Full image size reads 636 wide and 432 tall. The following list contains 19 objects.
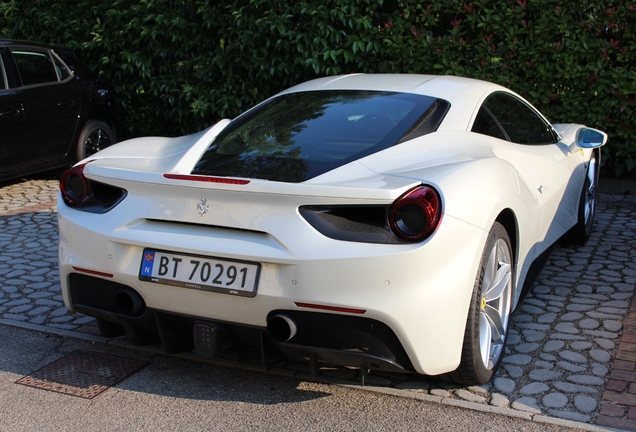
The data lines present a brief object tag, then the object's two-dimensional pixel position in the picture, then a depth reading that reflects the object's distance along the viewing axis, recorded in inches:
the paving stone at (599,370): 140.9
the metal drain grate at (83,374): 137.2
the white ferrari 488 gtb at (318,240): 113.4
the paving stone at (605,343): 152.9
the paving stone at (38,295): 186.5
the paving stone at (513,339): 157.3
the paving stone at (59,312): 175.3
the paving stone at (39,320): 170.2
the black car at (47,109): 302.0
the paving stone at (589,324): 164.2
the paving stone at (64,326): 167.2
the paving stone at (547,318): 168.7
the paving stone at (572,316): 169.6
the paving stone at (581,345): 152.8
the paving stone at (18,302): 181.5
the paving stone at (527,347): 152.9
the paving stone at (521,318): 169.6
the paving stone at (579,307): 175.3
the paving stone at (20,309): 177.0
